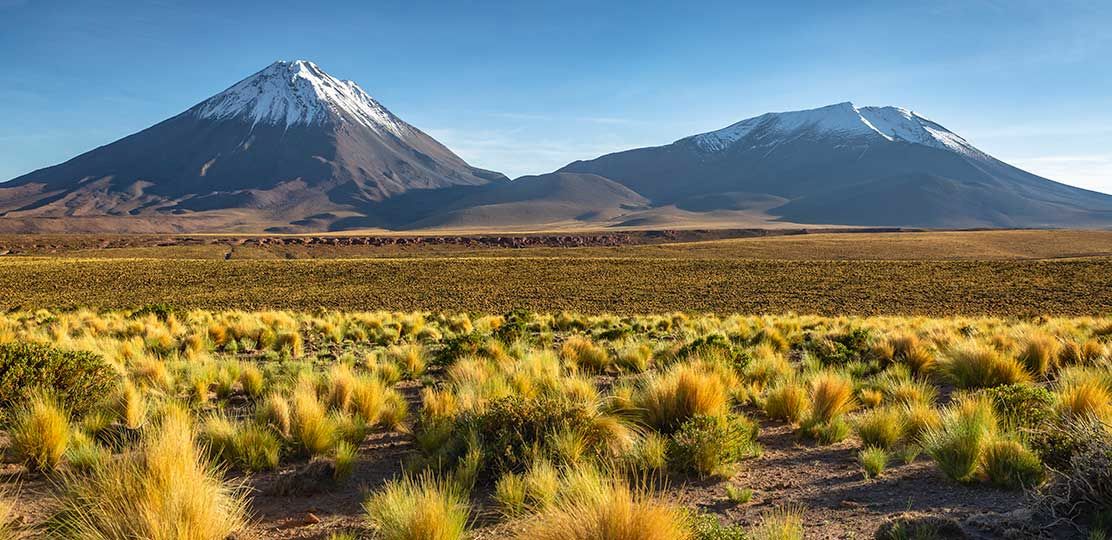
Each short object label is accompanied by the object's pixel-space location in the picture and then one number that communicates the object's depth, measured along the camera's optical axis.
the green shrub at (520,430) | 5.04
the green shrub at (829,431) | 5.94
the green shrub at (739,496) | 4.54
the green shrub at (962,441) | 4.72
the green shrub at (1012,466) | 4.47
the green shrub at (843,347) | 10.52
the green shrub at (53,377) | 6.45
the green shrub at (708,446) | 5.04
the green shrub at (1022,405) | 5.53
